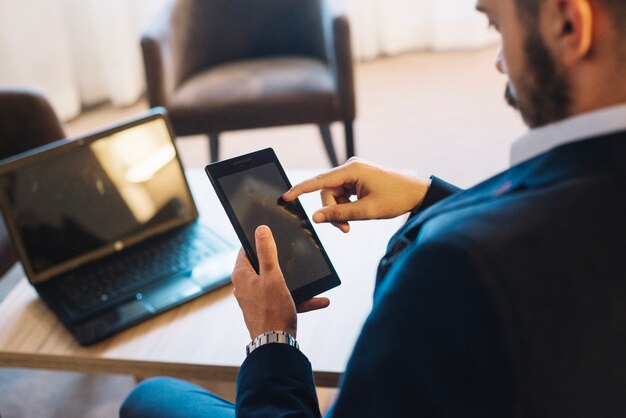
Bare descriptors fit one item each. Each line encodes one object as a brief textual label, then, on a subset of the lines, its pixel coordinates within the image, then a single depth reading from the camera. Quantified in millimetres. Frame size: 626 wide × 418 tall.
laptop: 1198
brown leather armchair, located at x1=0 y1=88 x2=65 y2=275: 1740
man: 560
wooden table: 1077
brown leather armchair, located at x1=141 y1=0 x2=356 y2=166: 2160
